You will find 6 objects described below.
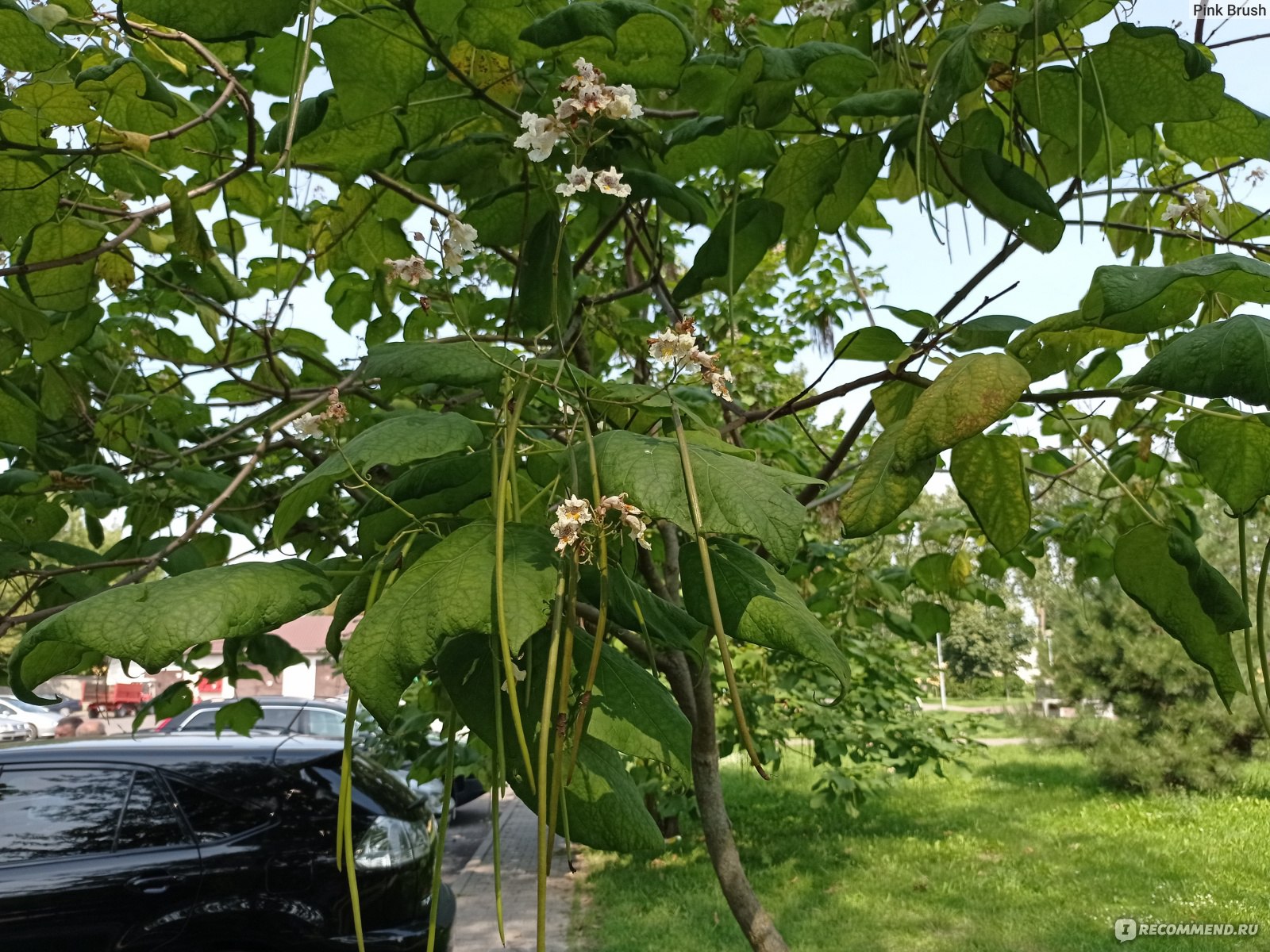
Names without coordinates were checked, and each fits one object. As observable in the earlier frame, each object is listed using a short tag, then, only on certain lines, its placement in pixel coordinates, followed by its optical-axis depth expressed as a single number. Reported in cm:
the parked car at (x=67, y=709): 2133
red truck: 2256
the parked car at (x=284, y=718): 1101
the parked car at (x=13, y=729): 1586
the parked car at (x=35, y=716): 1875
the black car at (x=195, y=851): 347
